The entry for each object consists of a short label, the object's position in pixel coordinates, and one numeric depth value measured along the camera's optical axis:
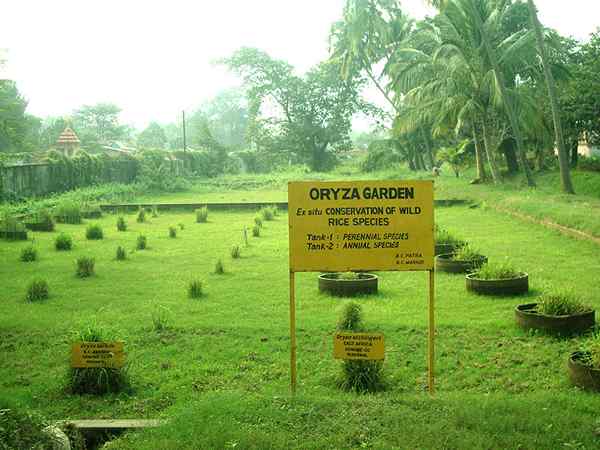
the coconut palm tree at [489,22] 23.34
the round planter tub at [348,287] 9.37
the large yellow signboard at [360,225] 5.49
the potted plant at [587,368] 5.37
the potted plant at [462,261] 10.66
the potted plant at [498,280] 8.90
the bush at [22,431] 3.98
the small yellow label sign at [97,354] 5.77
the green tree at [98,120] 75.50
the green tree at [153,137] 82.73
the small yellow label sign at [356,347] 5.45
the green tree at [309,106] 52.84
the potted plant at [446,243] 11.95
